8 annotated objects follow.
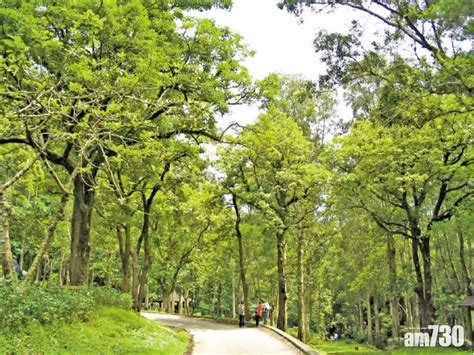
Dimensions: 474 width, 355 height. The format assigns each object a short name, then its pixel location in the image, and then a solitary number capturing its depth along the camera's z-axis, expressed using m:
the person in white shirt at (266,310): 21.98
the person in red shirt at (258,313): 20.02
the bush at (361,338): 42.69
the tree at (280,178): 19.84
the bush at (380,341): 32.65
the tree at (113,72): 7.69
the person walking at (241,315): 20.42
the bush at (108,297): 11.97
